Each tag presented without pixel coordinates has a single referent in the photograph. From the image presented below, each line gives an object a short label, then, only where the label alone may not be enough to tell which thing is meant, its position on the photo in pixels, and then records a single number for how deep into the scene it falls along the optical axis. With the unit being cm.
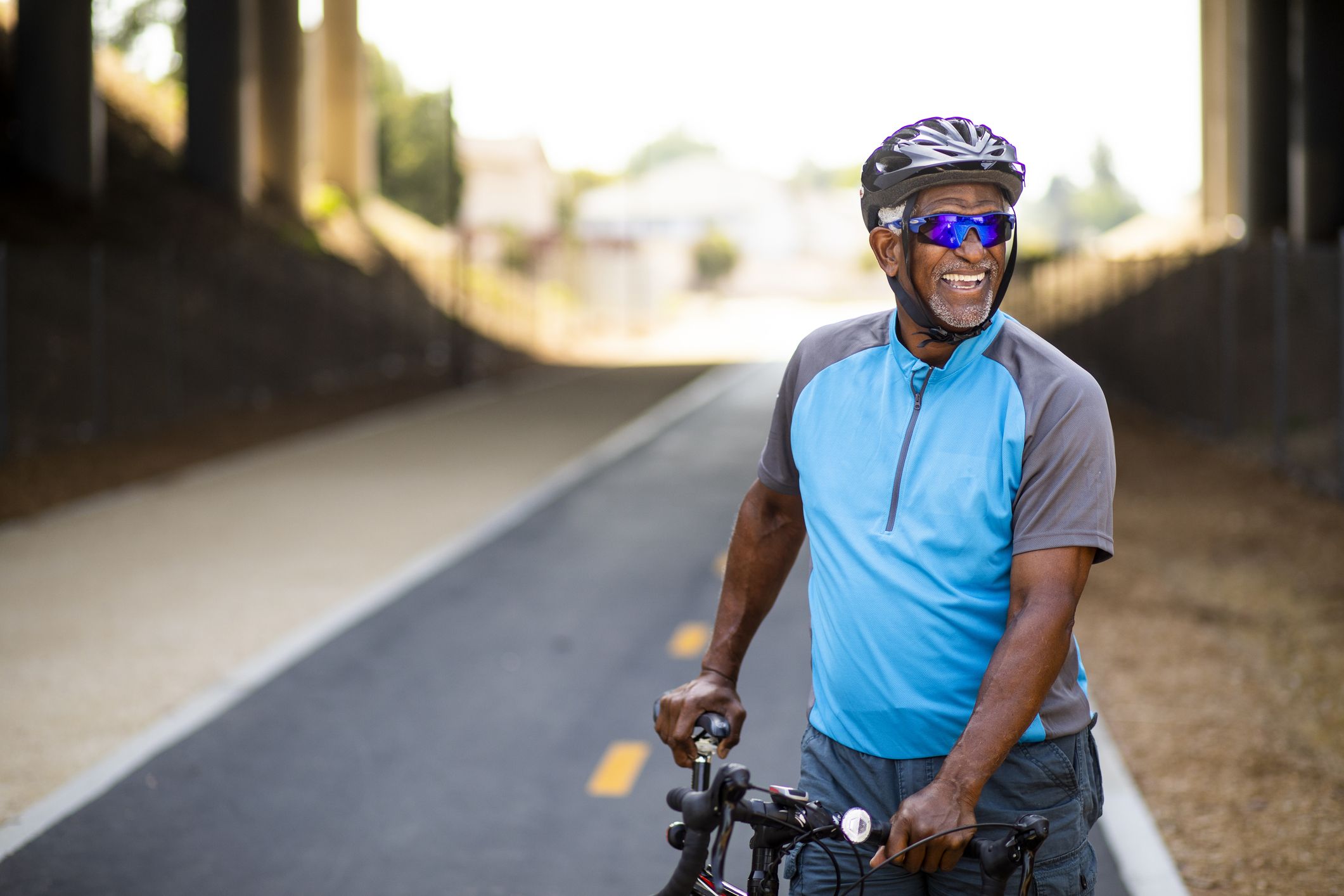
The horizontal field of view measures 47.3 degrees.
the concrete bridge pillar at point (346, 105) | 4491
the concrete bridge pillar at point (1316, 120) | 2419
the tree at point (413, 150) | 7019
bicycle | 232
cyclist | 255
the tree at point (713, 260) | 9725
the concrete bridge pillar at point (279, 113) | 3691
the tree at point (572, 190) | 10669
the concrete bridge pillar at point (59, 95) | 2459
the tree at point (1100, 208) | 18738
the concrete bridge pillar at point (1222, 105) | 3888
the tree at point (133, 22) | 5700
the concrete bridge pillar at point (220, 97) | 3153
